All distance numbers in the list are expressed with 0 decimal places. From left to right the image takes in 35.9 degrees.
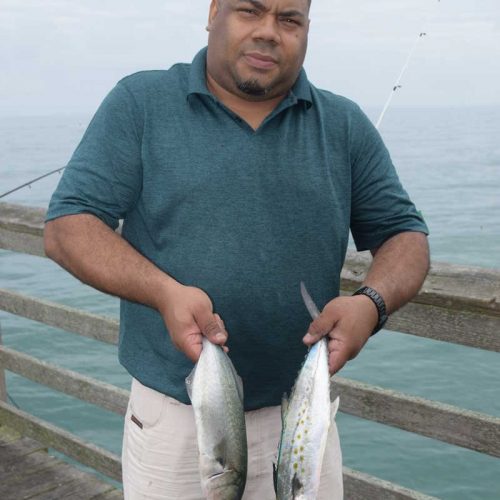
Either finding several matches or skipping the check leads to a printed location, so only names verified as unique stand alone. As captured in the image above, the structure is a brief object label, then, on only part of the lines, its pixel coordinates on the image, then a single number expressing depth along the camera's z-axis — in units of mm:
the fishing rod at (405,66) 6005
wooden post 4566
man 2090
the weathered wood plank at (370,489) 2938
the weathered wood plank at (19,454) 4246
